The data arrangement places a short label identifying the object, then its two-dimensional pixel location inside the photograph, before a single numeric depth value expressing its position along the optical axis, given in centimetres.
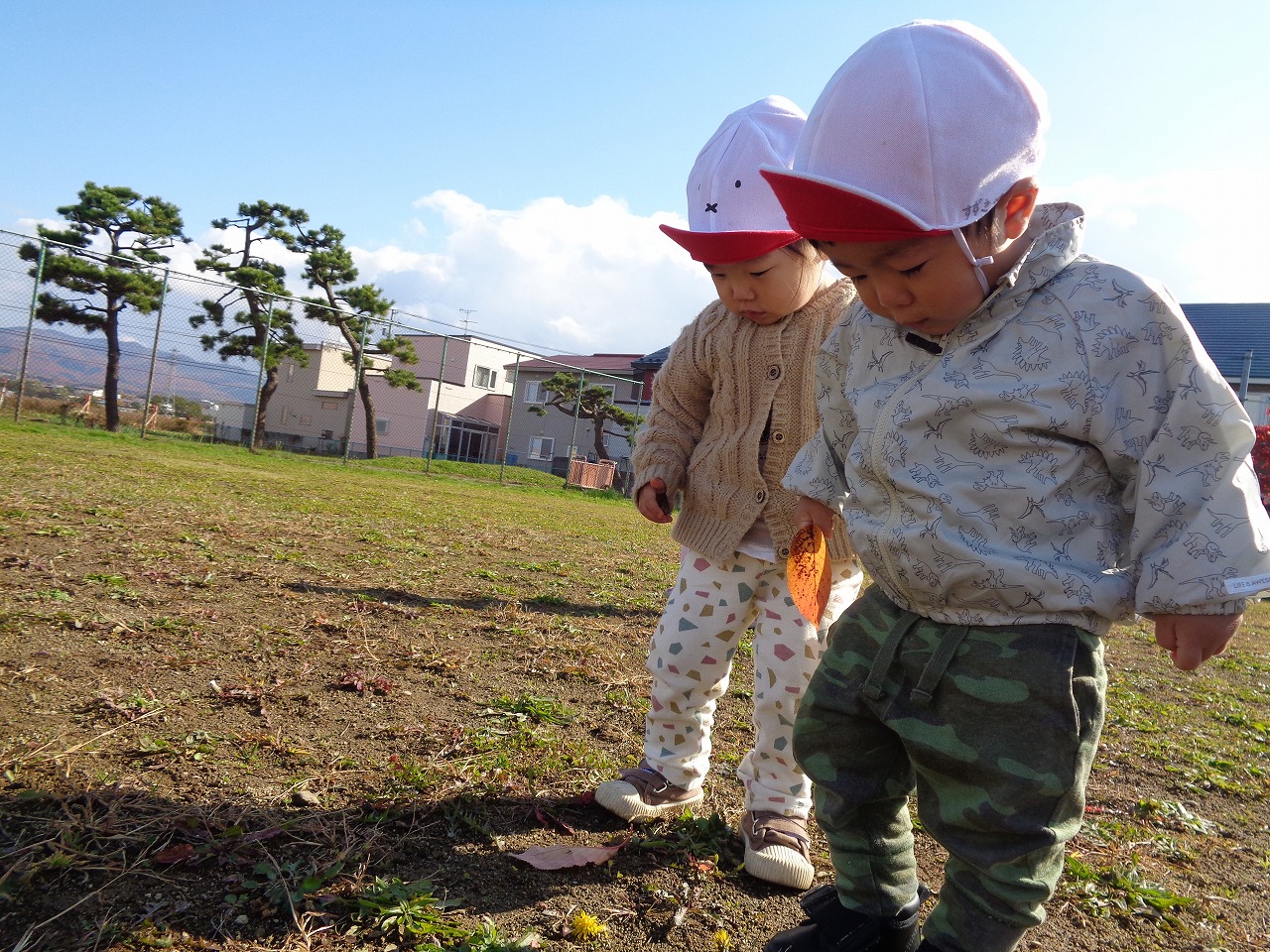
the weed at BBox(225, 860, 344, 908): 144
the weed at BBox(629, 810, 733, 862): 190
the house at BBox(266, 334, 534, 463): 1777
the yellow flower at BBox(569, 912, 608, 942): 150
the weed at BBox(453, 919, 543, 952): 140
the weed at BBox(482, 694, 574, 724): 252
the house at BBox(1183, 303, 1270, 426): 2400
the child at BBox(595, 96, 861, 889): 199
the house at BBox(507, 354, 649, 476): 3098
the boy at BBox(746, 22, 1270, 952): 122
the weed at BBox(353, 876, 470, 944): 142
